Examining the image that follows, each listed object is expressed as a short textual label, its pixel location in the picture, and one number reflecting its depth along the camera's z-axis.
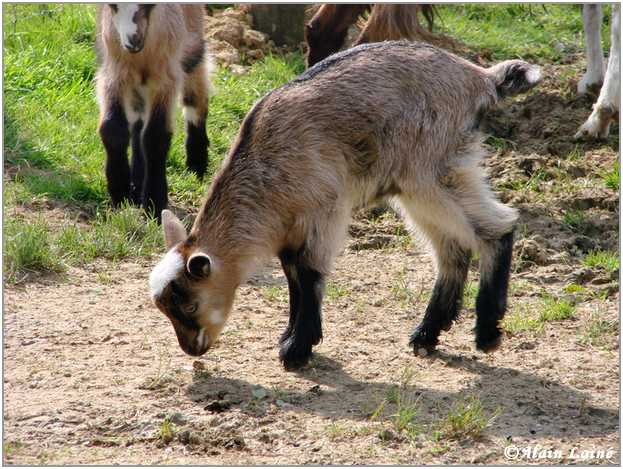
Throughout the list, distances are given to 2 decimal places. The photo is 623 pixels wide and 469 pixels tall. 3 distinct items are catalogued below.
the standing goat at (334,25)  20.47
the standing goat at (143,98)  18.03
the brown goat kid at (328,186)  12.89
